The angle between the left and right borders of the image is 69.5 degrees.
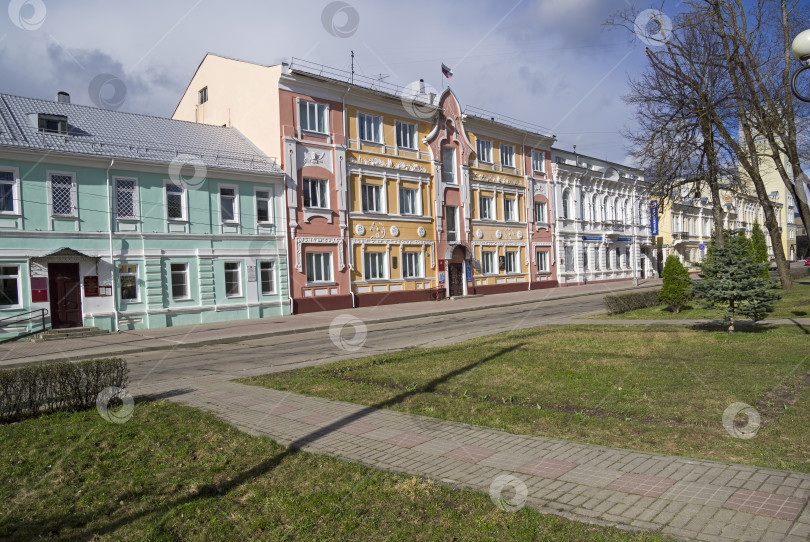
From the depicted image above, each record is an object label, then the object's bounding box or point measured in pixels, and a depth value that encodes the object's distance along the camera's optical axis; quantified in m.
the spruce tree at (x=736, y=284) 14.60
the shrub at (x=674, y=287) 22.03
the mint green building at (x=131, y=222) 22.03
